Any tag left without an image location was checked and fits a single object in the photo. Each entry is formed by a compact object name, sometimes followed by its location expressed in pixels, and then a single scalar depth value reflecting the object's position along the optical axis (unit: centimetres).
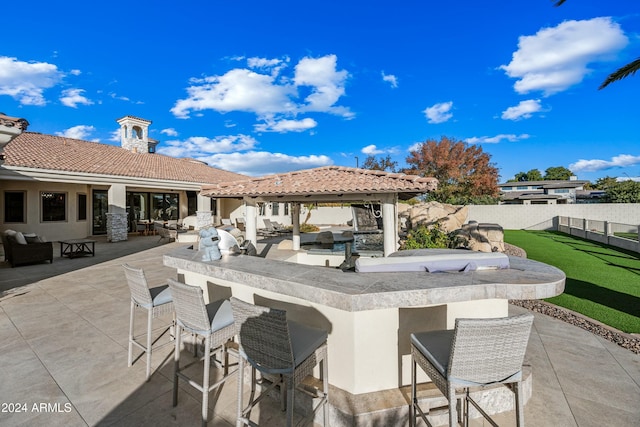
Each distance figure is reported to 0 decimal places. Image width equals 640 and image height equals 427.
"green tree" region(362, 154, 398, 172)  3597
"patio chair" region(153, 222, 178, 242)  1530
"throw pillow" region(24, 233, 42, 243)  1042
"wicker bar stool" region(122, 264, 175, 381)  334
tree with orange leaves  3047
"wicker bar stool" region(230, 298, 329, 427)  204
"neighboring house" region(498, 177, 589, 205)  3622
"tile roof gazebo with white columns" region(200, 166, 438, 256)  675
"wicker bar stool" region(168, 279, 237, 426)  259
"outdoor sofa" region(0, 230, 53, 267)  966
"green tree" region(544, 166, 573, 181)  6919
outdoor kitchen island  239
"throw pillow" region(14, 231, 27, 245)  980
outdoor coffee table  1088
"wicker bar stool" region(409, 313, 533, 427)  178
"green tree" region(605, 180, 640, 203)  2691
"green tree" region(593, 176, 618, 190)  4447
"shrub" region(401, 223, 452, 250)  927
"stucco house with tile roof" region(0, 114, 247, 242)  1341
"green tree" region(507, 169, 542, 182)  6719
